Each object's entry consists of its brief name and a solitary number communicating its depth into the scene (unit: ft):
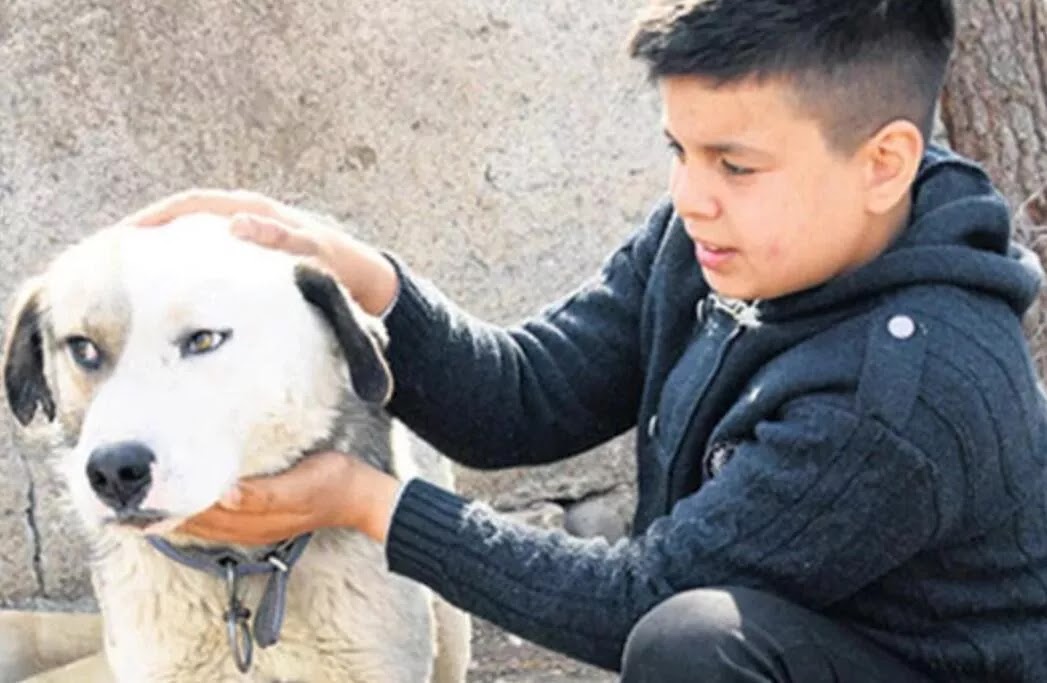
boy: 8.11
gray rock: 15.56
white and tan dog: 8.16
